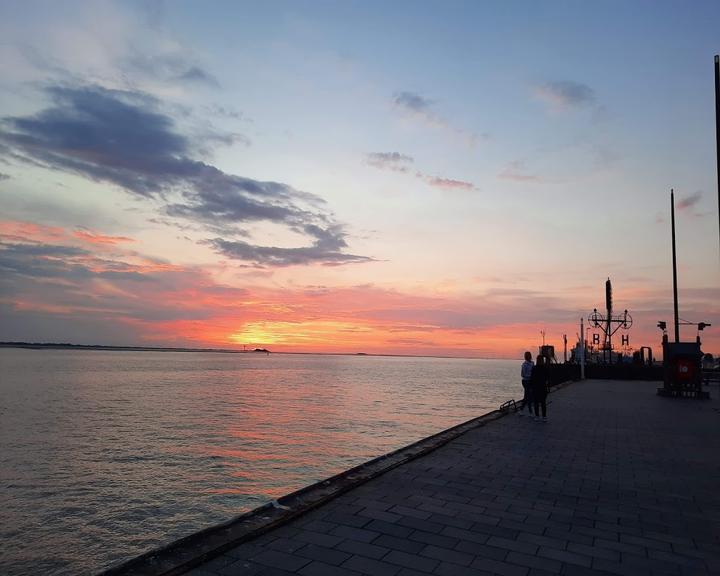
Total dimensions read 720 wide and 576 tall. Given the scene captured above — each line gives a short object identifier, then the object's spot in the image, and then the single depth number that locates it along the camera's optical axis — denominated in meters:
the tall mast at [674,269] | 25.68
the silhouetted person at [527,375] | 14.87
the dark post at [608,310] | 56.41
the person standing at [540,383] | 14.27
